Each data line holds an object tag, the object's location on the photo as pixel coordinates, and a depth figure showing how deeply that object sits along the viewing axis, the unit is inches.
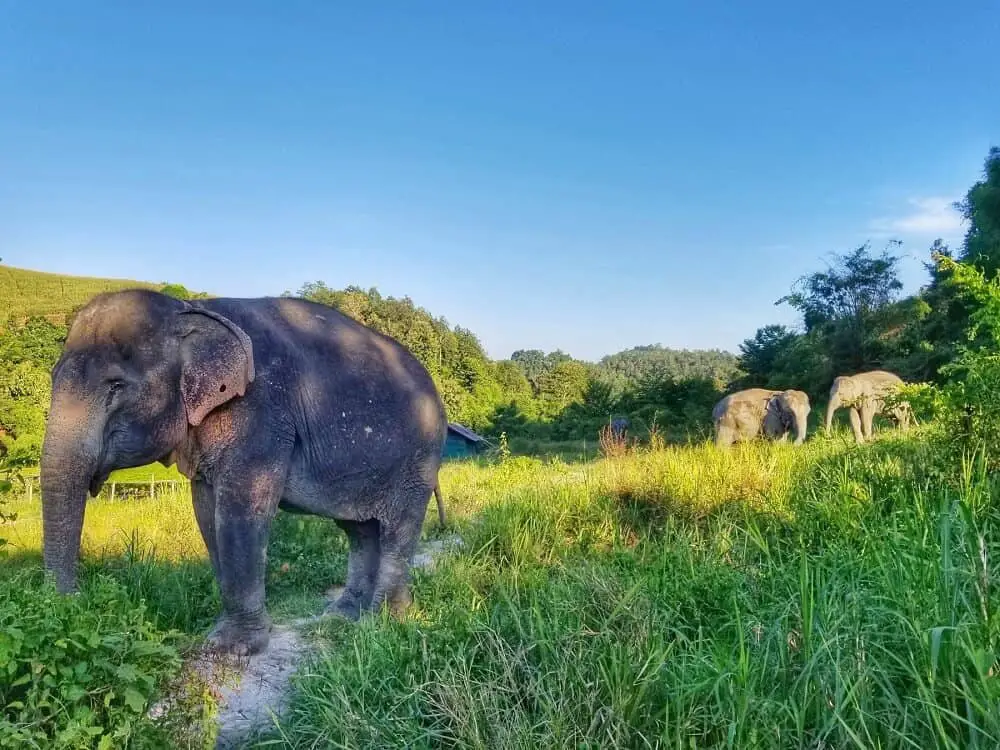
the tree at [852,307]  966.4
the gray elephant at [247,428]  149.9
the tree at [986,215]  751.1
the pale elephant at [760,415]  519.2
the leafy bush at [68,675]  105.3
